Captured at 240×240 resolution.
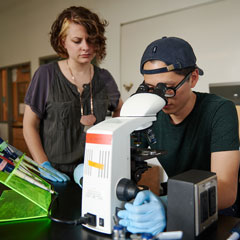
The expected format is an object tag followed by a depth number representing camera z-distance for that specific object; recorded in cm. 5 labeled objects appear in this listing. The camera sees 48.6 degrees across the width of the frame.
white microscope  71
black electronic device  66
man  70
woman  151
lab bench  71
